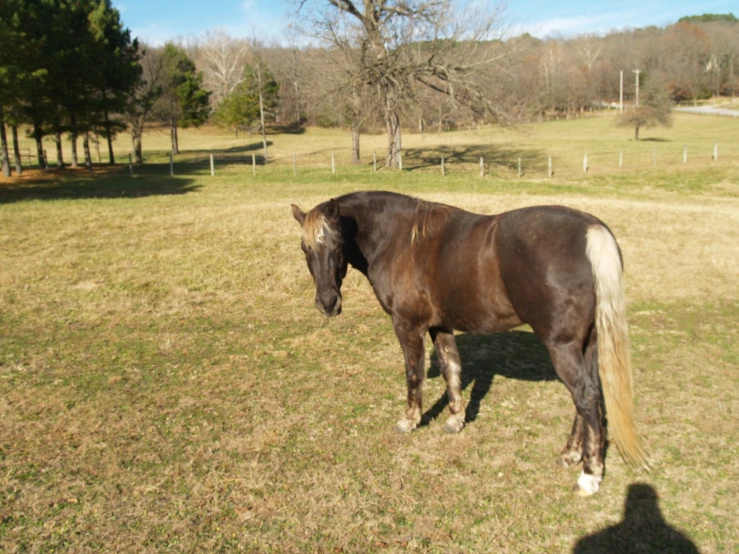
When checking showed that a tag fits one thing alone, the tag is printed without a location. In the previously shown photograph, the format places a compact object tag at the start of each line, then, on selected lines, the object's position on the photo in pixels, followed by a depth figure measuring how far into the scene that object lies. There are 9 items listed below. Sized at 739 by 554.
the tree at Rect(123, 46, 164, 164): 38.33
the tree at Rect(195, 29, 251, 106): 74.00
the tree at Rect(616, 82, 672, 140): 47.28
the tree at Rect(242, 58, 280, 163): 47.75
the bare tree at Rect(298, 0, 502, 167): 28.34
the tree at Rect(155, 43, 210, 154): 49.19
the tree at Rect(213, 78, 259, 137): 51.69
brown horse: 3.75
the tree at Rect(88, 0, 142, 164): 31.45
